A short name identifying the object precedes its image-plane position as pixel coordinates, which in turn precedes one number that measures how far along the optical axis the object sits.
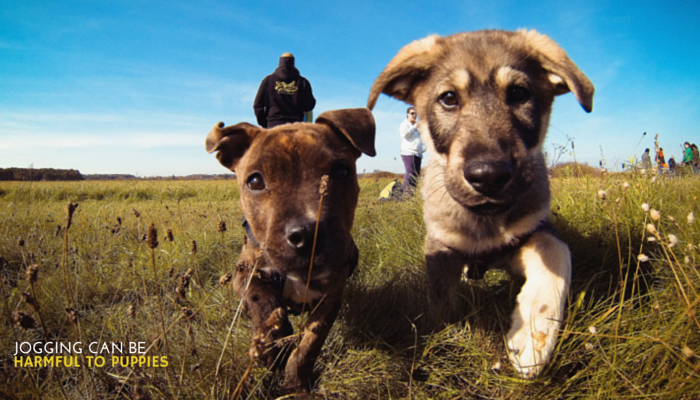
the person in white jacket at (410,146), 8.42
